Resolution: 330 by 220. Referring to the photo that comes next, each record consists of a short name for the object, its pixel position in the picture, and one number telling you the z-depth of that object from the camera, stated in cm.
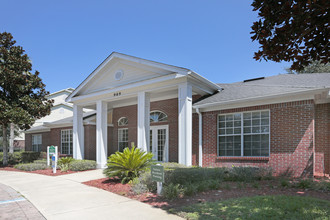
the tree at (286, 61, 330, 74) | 2717
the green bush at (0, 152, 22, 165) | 1930
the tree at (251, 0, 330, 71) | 419
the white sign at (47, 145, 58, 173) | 1309
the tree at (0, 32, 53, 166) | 1571
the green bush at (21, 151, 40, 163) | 1956
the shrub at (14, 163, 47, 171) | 1457
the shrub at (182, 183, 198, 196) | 678
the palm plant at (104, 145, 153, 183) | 895
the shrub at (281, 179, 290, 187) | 748
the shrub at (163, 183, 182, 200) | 656
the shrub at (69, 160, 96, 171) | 1327
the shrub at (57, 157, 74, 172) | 1369
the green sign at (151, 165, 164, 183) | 685
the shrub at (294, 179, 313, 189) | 725
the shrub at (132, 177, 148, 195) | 743
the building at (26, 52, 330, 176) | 955
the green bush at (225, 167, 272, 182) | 830
